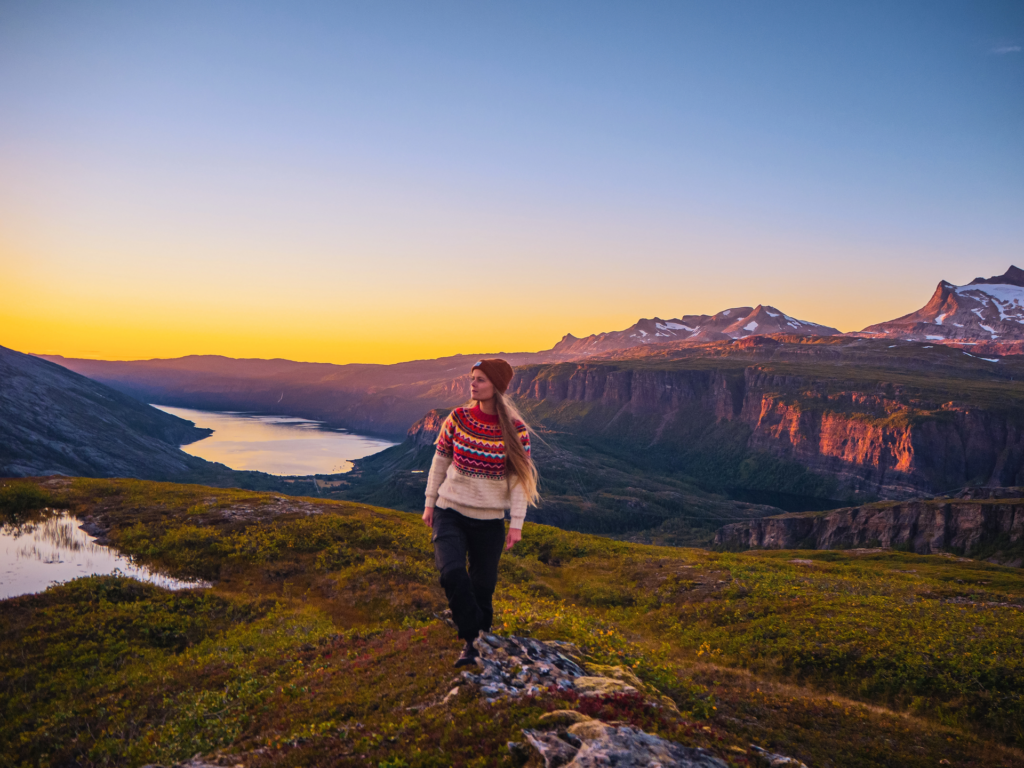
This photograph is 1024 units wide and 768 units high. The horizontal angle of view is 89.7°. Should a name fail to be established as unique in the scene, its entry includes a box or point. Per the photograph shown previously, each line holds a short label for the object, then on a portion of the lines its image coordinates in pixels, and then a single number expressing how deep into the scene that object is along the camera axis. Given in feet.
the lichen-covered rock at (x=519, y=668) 26.50
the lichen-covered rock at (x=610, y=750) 19.47
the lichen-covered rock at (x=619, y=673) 29.94
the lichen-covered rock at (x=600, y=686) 26.37
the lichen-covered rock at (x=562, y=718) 22.82
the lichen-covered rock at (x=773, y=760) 21.86
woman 29.73
